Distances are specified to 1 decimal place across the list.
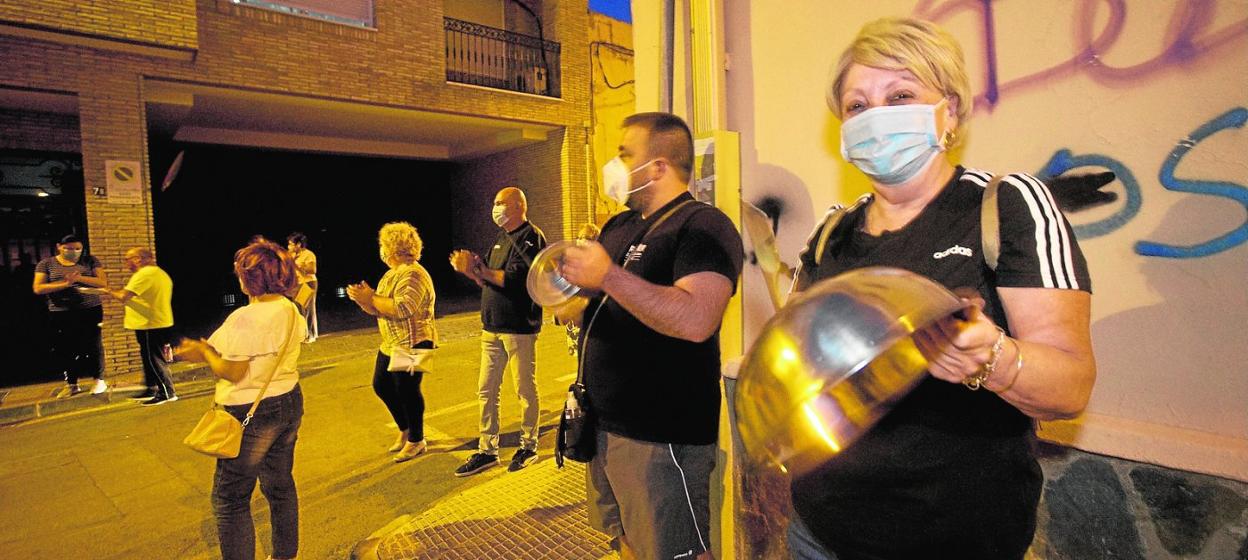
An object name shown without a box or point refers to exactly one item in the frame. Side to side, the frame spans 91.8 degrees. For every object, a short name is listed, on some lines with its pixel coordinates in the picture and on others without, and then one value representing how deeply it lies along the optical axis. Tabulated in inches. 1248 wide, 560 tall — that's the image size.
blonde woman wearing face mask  43.1
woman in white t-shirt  119.5
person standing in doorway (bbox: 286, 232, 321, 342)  381.2
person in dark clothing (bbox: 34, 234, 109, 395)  304.2
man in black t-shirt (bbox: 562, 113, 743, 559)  79.4
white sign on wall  365.7
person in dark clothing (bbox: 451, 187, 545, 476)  183.5
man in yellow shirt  284.8
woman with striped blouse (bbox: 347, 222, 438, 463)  182.5
